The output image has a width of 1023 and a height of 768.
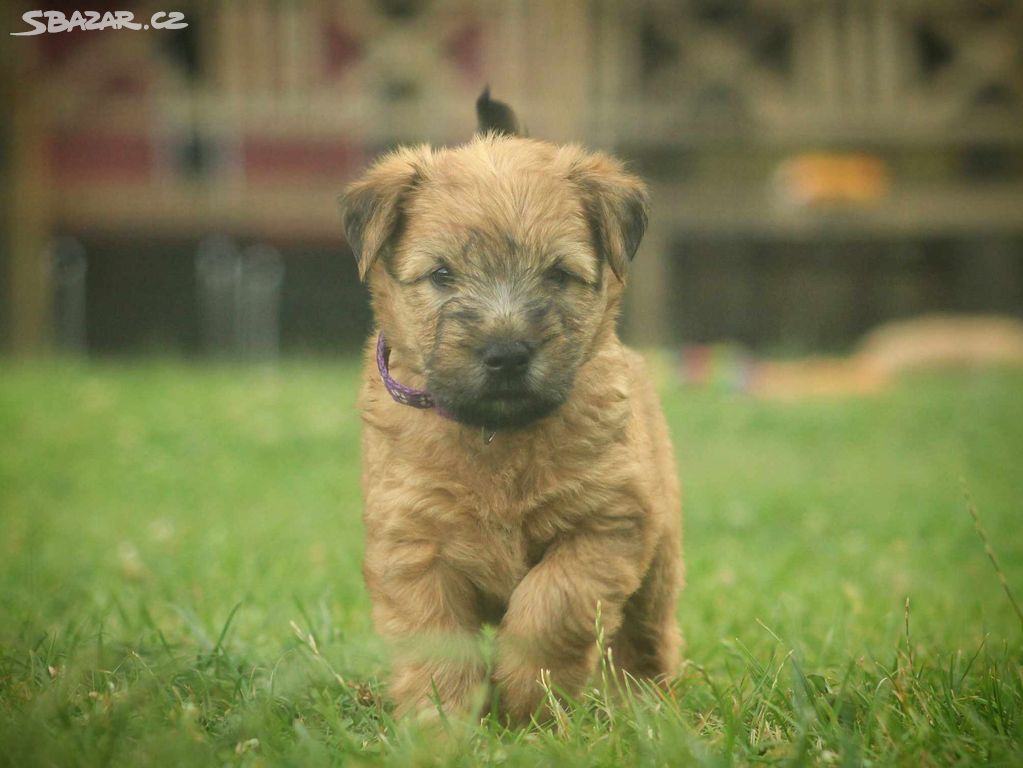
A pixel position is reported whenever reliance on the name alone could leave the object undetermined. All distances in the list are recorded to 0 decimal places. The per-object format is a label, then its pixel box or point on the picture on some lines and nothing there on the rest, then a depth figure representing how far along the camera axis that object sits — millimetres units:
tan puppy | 2518
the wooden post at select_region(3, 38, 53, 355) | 11117
